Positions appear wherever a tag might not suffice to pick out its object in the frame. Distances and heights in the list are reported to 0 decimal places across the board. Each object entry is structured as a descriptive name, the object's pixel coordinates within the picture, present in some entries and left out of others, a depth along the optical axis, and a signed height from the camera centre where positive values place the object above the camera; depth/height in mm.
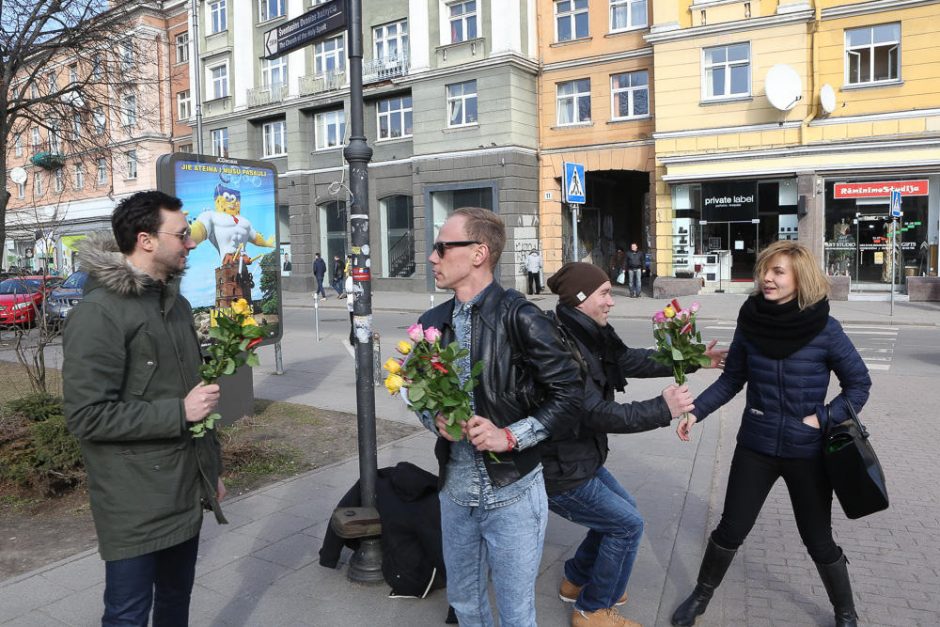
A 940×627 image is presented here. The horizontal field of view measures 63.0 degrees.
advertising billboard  7605 +324
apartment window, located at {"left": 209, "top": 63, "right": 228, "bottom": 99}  35594 +8337
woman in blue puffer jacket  3439 -699
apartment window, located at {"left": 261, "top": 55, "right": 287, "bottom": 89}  32844 +7972
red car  17283 -807
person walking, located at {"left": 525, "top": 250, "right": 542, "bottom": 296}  26094 -642
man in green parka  2525 -478
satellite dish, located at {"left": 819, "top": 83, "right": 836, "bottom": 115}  20688 +3976
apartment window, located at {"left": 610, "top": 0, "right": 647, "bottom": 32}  24988 +7724
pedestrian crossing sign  13062 +1180
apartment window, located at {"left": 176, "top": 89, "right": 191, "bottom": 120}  39594 +8047
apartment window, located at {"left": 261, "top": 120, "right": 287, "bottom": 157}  33816 +5327
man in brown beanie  3174 -843
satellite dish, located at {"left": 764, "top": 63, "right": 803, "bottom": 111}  20891 +4347
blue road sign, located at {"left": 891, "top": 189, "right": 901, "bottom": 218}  17516 +935
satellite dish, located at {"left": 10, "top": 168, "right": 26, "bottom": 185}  15062 +1733
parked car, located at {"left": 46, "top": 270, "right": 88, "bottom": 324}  18256 -758
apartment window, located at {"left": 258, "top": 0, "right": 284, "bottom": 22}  32625 +10624
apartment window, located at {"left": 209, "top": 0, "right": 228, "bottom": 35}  35000 +11079
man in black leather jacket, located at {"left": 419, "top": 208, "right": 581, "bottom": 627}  2576 -553
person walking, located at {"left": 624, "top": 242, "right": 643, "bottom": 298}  24406 -612
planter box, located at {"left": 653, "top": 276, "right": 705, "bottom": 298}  23578 -1150
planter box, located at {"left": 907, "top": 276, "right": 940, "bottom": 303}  20478 -1193
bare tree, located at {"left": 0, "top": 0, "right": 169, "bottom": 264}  11172 +3071
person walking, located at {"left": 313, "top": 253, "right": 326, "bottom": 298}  28794 -456
